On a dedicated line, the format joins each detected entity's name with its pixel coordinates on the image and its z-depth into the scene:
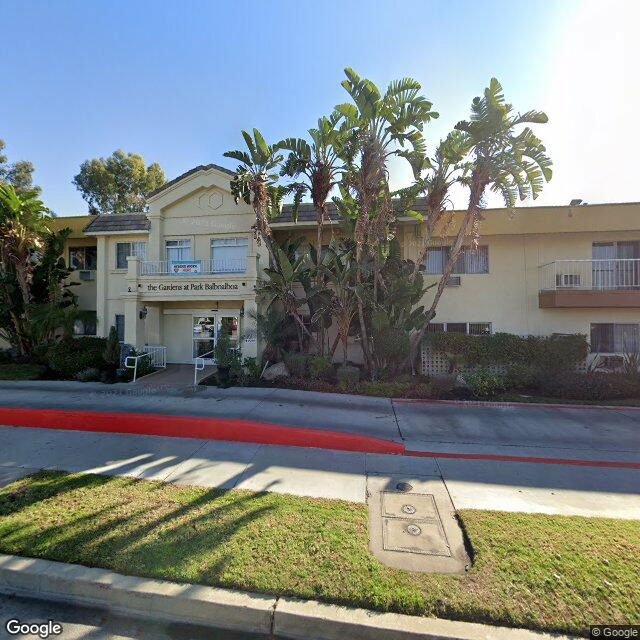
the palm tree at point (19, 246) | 13.35
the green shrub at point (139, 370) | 11.79
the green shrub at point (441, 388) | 9.64
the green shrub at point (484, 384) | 9.66
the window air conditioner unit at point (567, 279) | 12.59
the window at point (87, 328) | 15.64
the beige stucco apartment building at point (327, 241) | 12.37
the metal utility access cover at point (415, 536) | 3.38
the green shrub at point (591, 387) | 9.62
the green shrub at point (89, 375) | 11.52
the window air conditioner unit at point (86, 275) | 16.50
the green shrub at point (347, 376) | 10.22
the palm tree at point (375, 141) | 9.60
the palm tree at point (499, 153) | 9.35
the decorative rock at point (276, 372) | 11.30
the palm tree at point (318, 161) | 10.46
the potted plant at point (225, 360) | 11.01
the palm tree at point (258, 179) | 11.53
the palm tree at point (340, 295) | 10.88
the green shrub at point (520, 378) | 10.29
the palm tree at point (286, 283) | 11.36
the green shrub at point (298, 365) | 11.02
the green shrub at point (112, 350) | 11.73
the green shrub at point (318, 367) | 10.75
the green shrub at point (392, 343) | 10.64
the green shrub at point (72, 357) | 11.88
